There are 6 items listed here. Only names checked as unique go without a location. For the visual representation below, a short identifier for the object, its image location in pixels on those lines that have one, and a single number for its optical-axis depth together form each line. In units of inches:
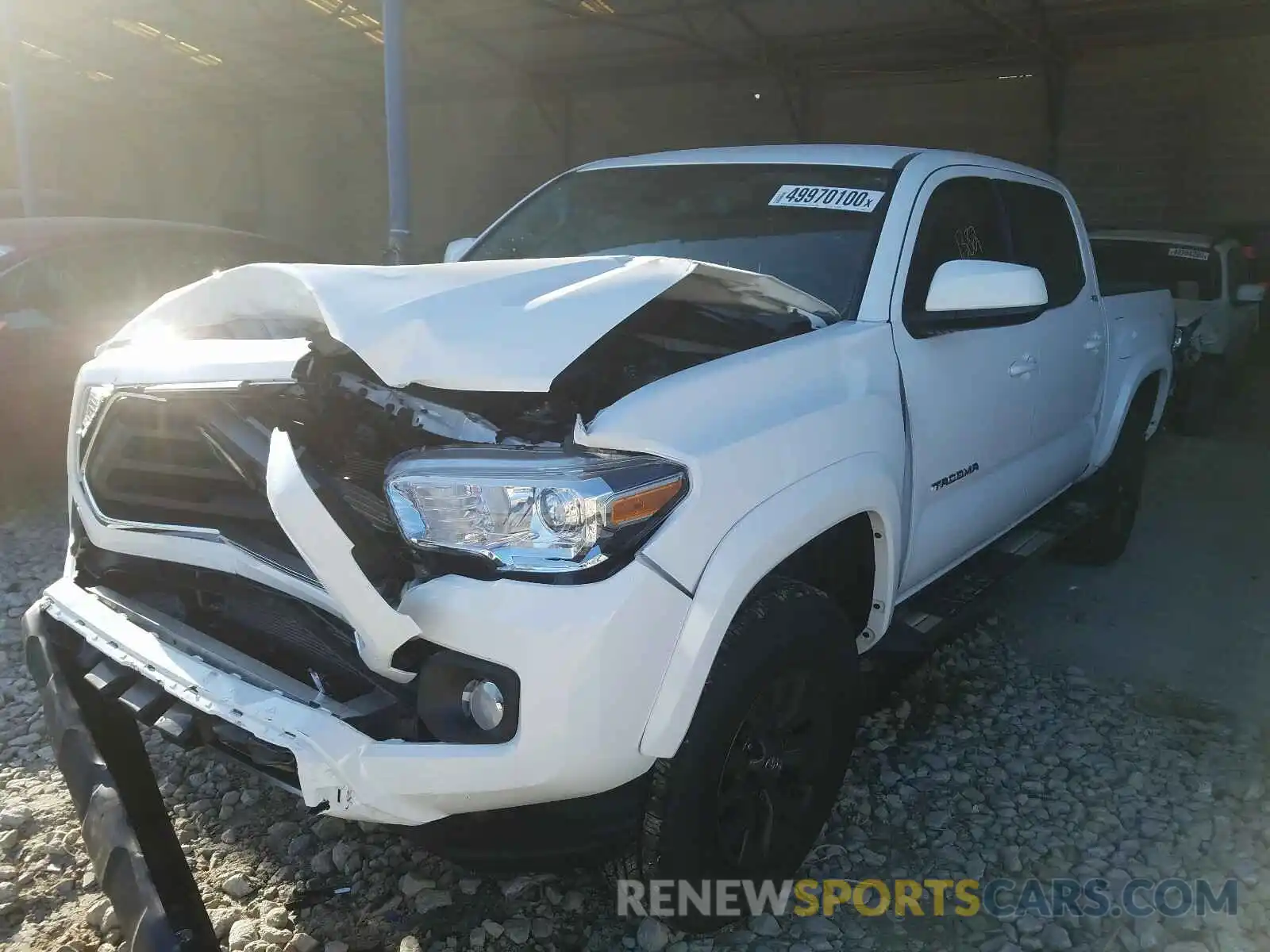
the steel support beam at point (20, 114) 427.8
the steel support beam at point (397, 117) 254.4
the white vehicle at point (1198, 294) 311.7
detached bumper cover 70.8
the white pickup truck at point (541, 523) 66.7
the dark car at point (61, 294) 191.2
